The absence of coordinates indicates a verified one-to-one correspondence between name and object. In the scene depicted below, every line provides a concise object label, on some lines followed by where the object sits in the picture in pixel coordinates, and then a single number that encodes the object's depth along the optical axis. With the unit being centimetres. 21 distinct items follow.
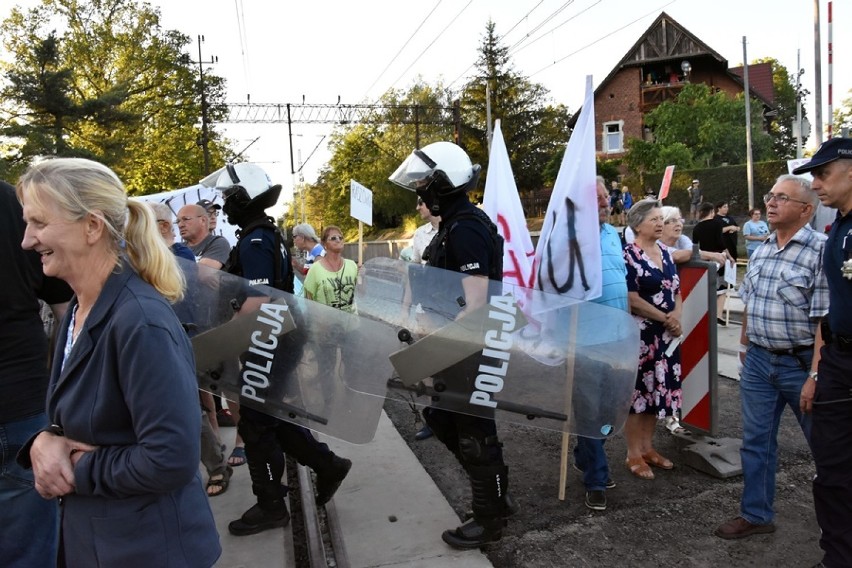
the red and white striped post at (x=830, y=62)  1172
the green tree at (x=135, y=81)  2625
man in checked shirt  312
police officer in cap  258
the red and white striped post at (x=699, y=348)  440
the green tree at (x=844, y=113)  5008
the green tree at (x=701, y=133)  3281
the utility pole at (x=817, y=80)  1447
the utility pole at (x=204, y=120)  2748
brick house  4412
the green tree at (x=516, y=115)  4884
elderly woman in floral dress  412
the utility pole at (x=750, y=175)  2328
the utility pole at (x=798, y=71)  3650
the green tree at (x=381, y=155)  4866
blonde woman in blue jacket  148
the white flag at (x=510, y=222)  433
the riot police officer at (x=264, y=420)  356
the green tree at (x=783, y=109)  5428
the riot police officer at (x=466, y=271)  310
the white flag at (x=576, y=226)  371
